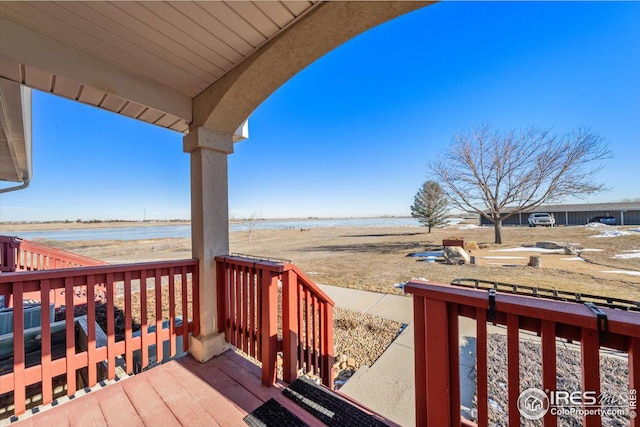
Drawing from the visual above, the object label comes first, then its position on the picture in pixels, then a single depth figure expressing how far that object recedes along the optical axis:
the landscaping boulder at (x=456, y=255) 8.55
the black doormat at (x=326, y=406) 1.58
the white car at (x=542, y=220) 22.53
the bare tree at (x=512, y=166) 11.80
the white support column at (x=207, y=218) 2.41
